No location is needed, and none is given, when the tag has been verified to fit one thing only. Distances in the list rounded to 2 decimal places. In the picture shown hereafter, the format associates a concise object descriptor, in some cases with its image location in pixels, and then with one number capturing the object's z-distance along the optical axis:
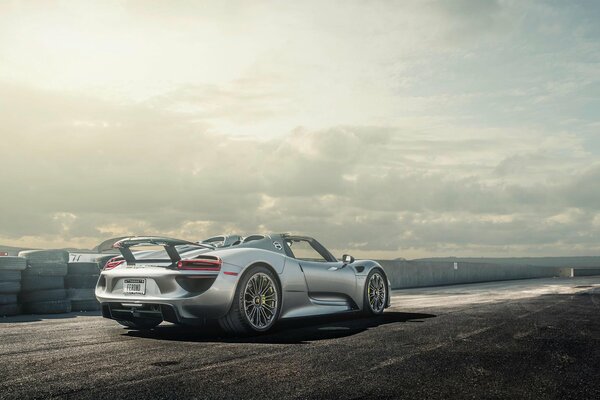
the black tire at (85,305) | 11.90
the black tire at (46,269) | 11.36
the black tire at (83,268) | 12.09
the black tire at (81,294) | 11.86
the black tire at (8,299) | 10.82
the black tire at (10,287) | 10.85
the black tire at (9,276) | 10.90
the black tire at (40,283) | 11.27
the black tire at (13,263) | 10.91
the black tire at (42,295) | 11.25
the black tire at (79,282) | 11.98
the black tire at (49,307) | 11.23
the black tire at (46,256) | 11.47
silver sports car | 7.05
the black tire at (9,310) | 10.80
